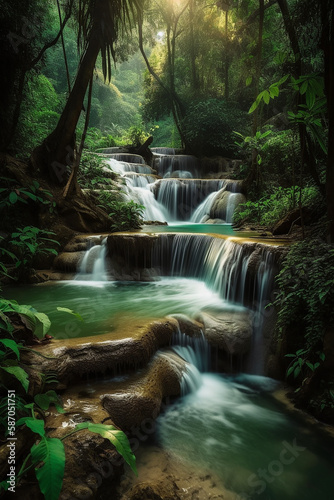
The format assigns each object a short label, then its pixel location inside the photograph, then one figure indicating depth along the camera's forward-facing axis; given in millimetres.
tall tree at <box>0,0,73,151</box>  8180
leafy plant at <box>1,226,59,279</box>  6503
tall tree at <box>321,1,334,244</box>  4094
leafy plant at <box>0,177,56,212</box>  7514
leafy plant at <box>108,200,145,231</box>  9375
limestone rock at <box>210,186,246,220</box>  11537
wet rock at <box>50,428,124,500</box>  2133
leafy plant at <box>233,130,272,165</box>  9477
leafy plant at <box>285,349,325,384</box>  3492
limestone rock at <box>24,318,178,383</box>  3156
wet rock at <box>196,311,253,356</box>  4562
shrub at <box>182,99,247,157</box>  16984
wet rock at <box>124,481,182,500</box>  2322
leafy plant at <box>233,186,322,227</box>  6418
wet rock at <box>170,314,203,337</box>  4586
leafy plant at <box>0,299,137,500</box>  1681
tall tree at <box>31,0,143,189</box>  7938
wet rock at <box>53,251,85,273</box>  7586
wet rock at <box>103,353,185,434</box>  3007
